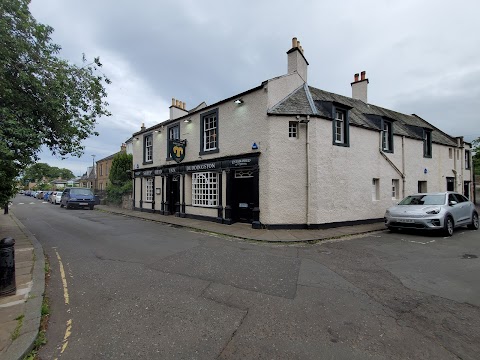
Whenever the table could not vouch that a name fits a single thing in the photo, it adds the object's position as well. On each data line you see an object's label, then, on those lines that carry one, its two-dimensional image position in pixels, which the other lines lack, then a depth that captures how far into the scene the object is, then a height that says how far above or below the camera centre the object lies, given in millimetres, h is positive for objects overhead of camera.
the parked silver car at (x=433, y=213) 9742 -1013
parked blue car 22594 -949
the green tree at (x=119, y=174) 24297 +1323
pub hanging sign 15616 +2386
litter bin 4324 -1418
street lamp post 50438 +2615
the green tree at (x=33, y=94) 6477 +2891
